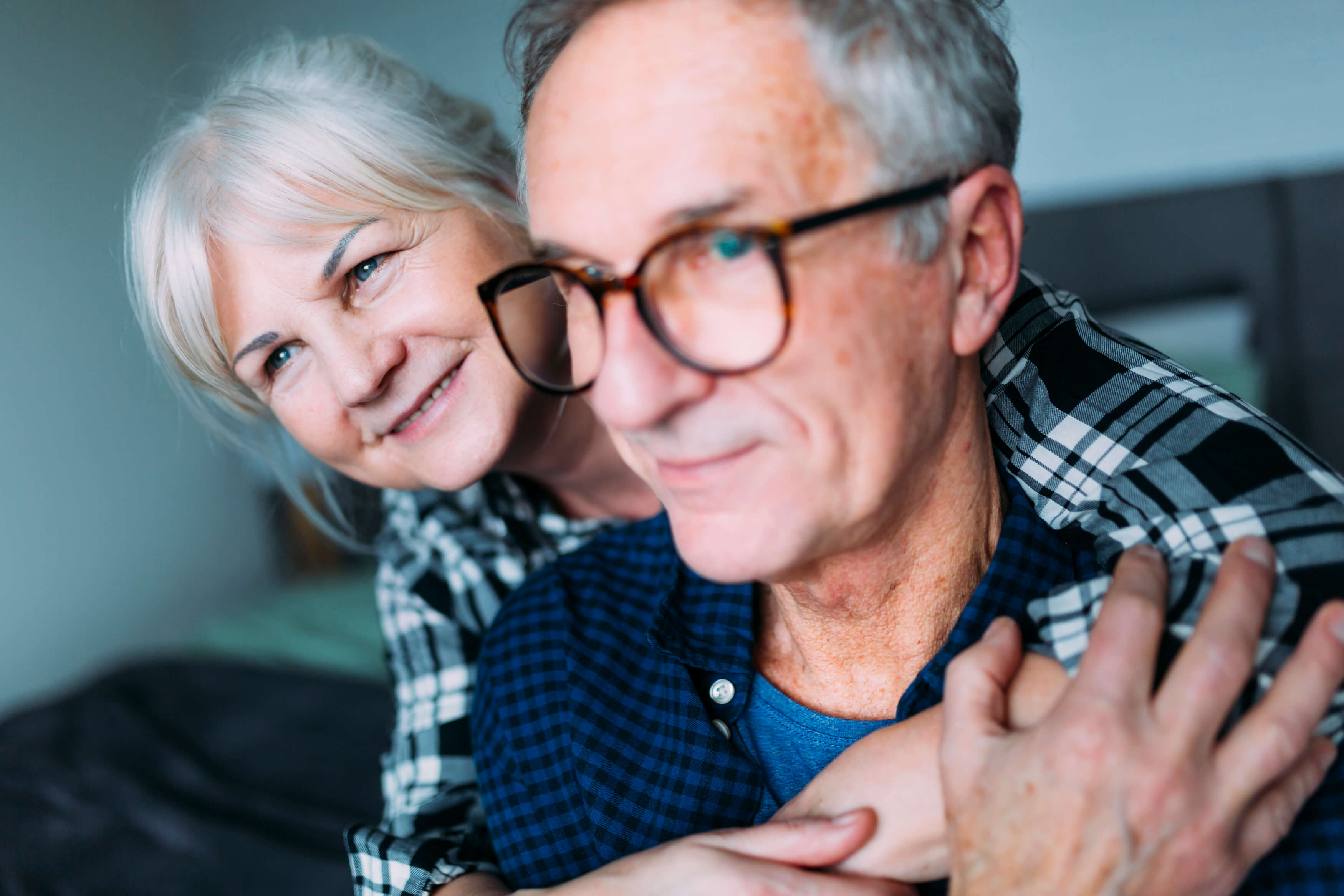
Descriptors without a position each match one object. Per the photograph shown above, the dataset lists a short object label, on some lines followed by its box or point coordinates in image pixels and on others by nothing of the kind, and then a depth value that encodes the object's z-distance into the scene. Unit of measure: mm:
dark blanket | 1936
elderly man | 728
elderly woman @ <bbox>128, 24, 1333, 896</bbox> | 1299
